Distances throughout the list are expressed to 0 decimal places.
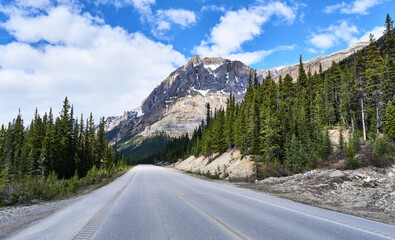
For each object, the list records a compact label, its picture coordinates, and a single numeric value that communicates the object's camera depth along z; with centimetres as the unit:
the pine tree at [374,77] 3362
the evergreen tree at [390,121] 2747
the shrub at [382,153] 2016
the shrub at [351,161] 2059
